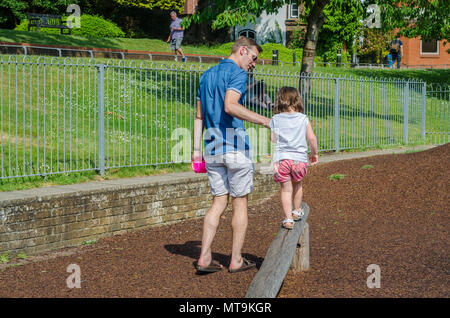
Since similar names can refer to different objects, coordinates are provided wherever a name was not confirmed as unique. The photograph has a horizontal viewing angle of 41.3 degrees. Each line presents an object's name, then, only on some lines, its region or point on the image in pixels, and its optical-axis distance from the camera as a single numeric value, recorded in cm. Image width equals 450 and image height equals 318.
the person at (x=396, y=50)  3364
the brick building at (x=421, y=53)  4291
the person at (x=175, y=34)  1967
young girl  567
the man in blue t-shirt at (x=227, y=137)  502
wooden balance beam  434
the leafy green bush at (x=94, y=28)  2836
